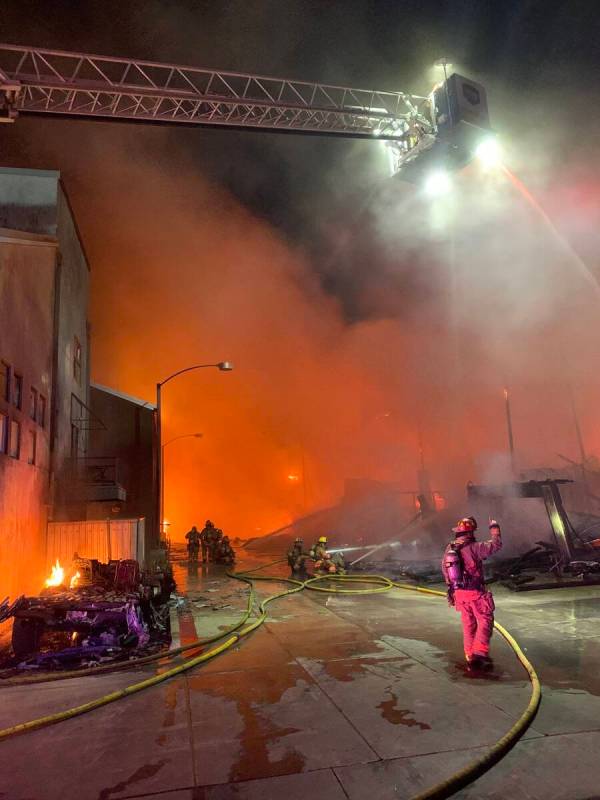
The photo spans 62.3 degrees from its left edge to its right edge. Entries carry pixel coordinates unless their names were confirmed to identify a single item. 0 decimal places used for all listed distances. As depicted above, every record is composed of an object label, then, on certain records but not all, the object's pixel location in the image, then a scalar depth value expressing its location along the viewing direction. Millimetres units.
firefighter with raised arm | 5555
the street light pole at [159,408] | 16741
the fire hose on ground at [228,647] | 3182
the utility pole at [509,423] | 29109
